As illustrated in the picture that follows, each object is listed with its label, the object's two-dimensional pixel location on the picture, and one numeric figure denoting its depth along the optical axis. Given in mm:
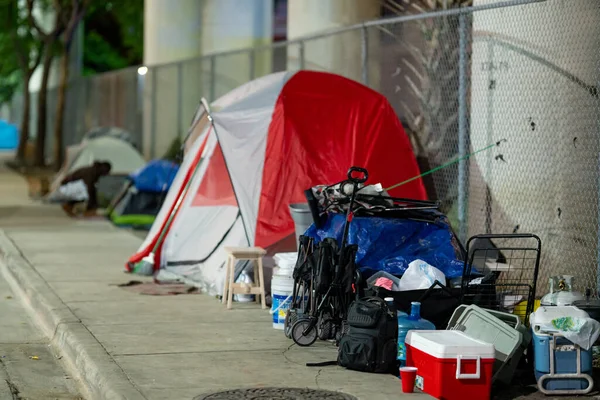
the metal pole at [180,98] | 22980
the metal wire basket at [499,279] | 7969
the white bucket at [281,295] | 8789
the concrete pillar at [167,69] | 23312
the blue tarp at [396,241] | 8695
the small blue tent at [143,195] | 17188
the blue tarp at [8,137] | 58875
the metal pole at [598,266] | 8602
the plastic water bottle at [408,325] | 7258
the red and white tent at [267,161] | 10828
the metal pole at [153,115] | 25047
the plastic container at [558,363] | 6844
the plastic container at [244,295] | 10195
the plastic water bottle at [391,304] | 7293
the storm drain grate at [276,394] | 6586
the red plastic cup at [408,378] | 6660
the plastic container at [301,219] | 9672
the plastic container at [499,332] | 6898
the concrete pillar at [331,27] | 15011
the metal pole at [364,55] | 12870
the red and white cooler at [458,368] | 6469
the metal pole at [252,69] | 18283
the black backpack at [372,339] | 7156
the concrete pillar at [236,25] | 25062
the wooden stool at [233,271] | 9859
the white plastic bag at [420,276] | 8148
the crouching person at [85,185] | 18375
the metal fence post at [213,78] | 20594
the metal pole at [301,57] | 14957
